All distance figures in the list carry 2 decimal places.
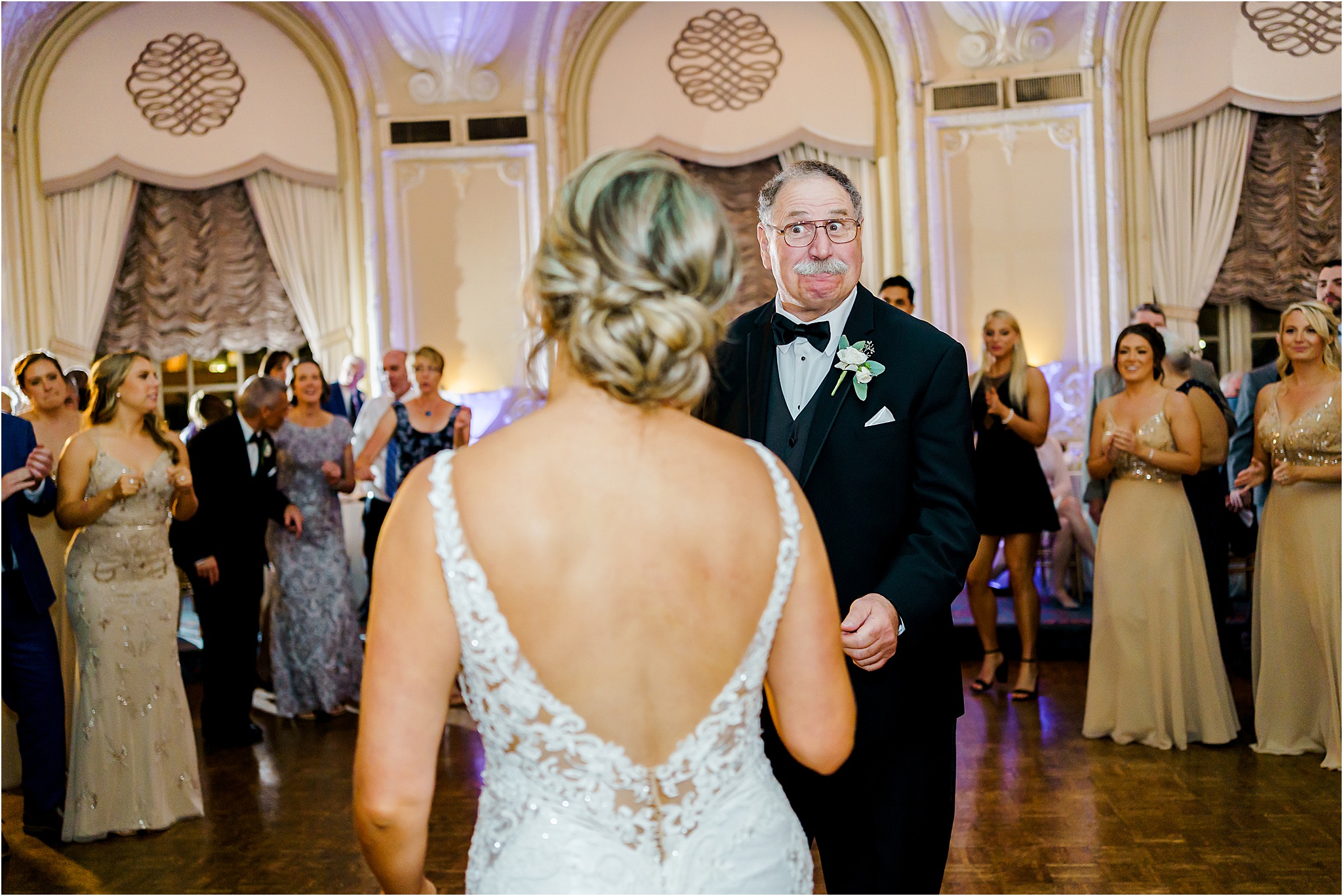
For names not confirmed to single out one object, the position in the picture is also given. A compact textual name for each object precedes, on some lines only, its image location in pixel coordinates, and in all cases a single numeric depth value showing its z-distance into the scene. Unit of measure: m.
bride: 1.20
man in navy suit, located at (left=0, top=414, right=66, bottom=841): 3.73
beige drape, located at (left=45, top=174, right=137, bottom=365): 8.48
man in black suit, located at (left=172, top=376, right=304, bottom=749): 5.04
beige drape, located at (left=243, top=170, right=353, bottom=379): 8.68
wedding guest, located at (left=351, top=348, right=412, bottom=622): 5.67
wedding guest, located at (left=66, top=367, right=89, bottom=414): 5.44
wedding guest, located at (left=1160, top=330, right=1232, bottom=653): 5.48
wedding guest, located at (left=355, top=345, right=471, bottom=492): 5.55
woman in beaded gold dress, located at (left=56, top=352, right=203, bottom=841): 3.84
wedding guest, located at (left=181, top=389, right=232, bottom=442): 6.11
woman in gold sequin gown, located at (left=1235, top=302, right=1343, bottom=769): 4.30
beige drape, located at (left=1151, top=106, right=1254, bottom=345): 8.05
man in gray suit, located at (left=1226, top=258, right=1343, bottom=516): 5.00
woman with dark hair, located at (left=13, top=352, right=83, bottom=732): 4.52
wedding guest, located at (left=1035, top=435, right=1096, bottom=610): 6.98
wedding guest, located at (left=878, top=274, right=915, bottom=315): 5.62
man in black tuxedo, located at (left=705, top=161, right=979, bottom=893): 2.01
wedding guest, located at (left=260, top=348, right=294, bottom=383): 6.22
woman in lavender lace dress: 5.39
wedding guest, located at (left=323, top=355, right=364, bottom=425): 7.58
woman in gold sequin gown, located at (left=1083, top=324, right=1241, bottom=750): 4.56
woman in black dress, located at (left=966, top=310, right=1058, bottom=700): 5.21
